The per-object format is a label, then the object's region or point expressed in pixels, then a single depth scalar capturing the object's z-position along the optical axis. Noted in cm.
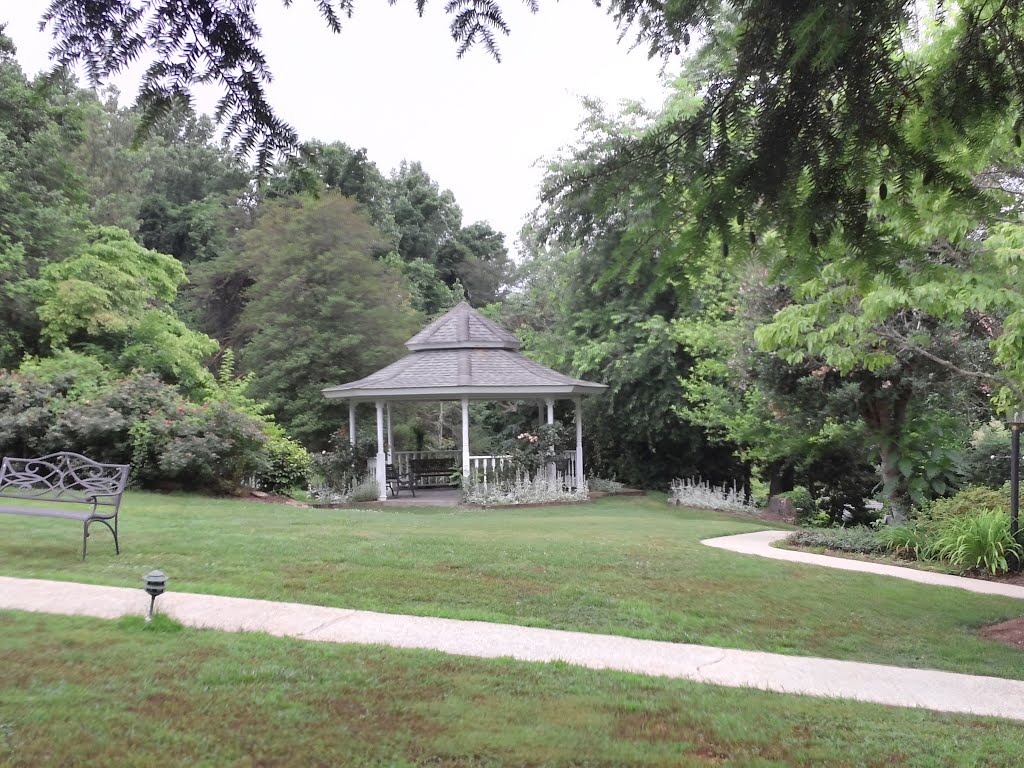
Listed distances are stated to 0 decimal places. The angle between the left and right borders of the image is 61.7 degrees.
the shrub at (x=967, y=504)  1150
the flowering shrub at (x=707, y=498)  1945
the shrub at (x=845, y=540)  1170
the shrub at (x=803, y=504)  1781
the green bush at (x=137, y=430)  1530
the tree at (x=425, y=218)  4072
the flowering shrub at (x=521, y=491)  1855
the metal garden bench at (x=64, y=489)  809
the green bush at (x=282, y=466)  1883
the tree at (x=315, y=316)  2552
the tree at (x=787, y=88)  381
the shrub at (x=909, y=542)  1109
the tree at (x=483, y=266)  4306
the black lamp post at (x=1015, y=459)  1009
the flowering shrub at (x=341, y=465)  1952
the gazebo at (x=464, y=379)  1939
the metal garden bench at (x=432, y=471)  2252
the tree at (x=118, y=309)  1981
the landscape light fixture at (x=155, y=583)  568
